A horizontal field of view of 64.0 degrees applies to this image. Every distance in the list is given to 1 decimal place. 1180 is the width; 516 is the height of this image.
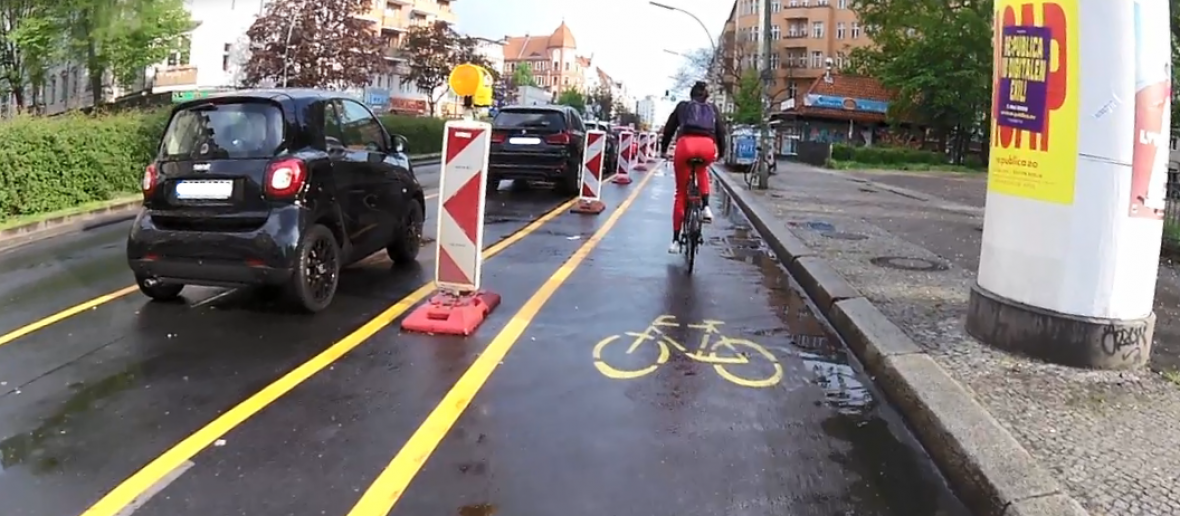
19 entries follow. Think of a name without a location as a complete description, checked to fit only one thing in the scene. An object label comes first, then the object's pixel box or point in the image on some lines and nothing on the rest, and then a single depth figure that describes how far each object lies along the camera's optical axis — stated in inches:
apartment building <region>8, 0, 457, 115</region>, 2351.1
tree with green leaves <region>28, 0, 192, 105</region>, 1374.3
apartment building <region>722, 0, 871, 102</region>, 3705.7
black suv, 694.5
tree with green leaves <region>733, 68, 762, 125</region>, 2532.0
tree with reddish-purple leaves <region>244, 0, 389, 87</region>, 2134.6
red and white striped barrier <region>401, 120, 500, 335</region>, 251.1
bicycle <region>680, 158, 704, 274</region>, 362.3
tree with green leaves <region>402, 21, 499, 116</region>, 2891.2
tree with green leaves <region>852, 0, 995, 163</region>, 1414.9
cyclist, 360.8
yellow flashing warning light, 248.8
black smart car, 254.3
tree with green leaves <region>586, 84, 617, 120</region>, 4505.4
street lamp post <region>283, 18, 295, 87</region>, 1921.3
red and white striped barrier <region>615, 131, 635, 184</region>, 924.0
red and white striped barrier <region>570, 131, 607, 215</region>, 581.6
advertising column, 203.2
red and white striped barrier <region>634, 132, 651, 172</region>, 1198.0
